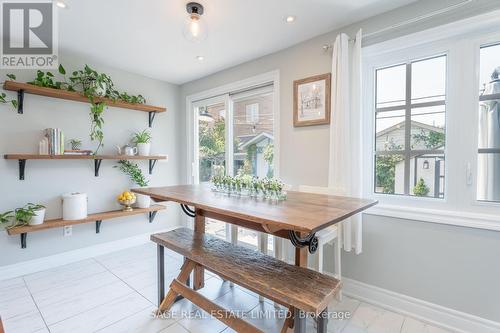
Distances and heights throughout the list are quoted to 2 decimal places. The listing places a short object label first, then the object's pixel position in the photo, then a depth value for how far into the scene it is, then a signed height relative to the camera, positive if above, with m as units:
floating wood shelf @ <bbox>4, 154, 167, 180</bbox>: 2.44 +0.07
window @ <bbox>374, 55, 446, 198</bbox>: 1.95 +0.31
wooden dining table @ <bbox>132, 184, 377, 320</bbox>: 1.18 -0.26
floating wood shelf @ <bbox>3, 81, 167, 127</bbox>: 2.44 +0.77
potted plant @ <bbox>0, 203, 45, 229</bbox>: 2.46 -0.54
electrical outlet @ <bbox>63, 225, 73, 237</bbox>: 2.89 -0.80
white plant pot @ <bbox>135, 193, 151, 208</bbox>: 3.37 -0.52
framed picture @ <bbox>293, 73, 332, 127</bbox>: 2.36 +0.65
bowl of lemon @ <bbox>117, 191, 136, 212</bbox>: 3.24 -0.48
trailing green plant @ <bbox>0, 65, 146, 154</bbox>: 2.62 +0.90
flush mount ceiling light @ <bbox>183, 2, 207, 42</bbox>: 1.75 +1.00
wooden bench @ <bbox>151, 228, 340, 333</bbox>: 1.24 -0.65
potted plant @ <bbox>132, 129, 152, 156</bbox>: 3.40 +0.31
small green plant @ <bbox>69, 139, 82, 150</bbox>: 2.88 +0.23
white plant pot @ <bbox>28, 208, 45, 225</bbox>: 2.52 -0.57
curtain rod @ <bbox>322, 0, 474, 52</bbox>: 1.73 +1.13
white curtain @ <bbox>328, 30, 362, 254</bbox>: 2.10 +0.31
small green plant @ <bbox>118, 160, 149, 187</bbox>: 3.37 -0.10
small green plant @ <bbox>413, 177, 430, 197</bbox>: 2.01 -0.20
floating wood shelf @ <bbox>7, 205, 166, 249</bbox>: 2.43 -0.65
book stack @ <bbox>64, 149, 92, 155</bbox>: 2.75 +0.14
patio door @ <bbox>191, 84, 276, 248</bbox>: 3.06 +0.38
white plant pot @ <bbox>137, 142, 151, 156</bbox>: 3.39 +0.21
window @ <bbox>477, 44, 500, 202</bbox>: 1.73 +0.28
